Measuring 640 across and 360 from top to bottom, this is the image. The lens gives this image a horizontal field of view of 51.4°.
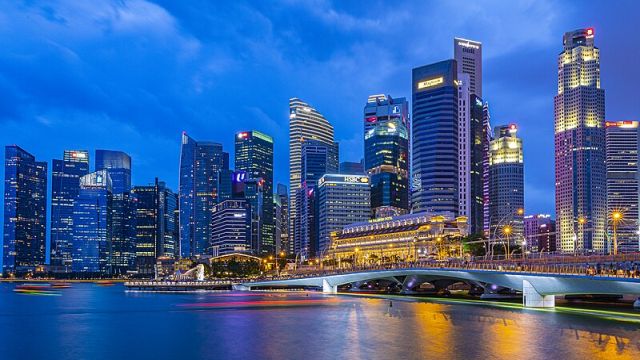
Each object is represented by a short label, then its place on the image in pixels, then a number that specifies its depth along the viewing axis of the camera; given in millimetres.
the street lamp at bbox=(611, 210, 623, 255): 81700
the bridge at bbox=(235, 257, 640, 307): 73375
